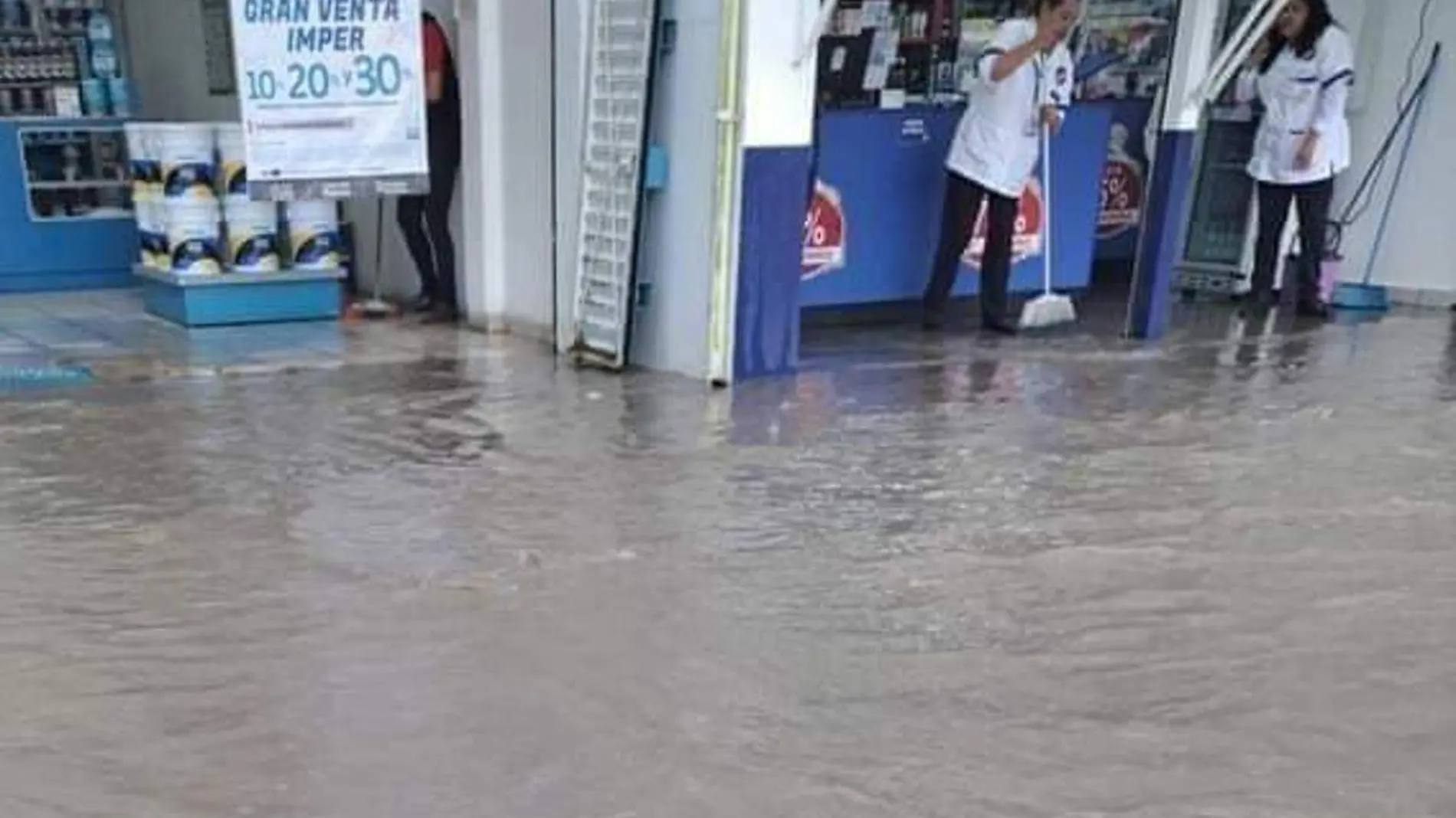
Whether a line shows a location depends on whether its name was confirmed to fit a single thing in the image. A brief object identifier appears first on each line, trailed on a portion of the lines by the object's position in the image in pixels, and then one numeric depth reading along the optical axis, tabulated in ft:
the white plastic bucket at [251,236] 22.54
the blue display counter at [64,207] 25.44
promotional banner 21.30
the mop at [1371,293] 27.43
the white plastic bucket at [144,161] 22.31
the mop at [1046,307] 24.36
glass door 28.09
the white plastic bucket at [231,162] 22.38
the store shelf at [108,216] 26.16
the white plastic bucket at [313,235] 23.11
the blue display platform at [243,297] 22.63
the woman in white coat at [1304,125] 25.36
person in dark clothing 23.09
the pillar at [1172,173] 22.04
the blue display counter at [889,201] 23.34
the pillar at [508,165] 21.57
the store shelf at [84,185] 25.81
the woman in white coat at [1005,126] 22.54
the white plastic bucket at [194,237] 22.27
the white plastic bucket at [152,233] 22.56
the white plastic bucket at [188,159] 22.04
